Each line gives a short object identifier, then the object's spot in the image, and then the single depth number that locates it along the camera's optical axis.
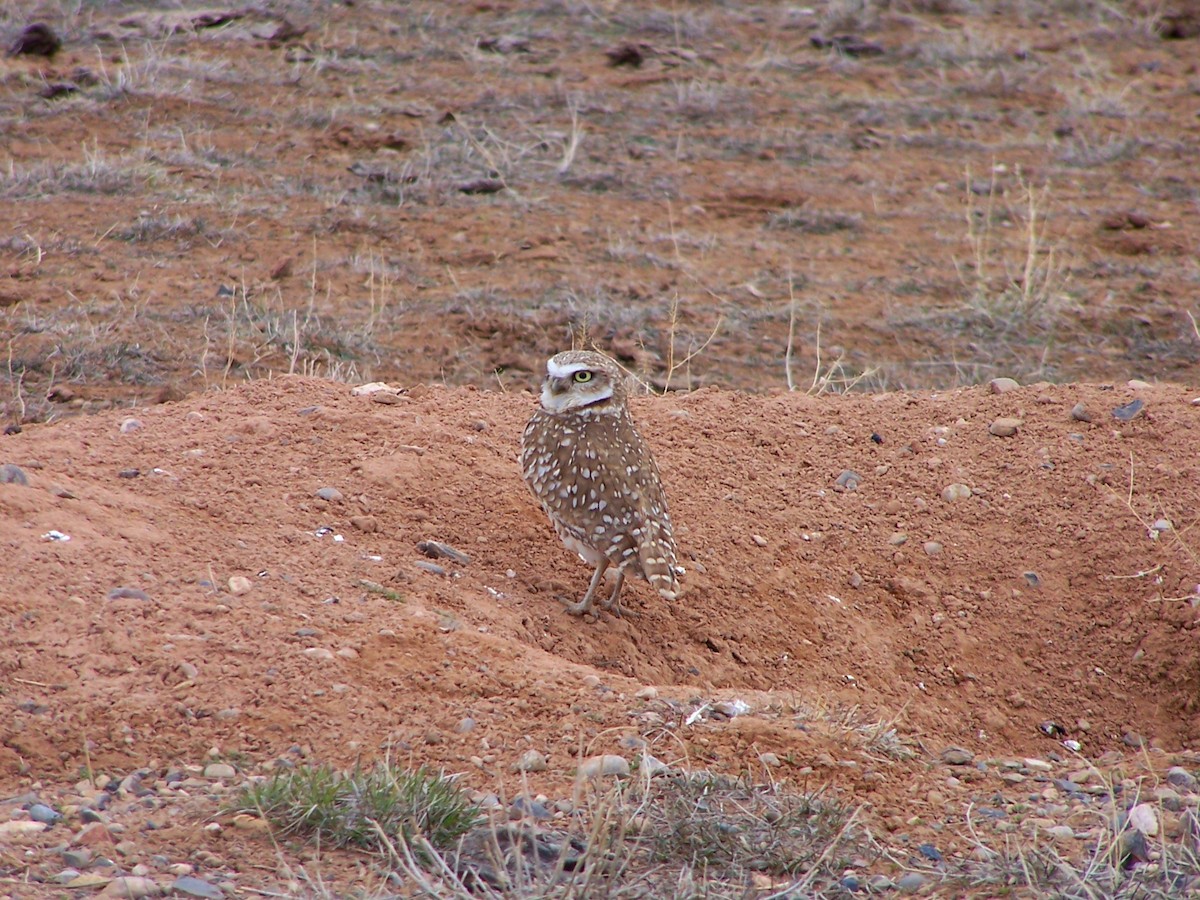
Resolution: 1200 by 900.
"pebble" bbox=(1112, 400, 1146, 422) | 13.11
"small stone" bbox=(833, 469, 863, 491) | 12.50
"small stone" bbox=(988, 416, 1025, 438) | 13.16
